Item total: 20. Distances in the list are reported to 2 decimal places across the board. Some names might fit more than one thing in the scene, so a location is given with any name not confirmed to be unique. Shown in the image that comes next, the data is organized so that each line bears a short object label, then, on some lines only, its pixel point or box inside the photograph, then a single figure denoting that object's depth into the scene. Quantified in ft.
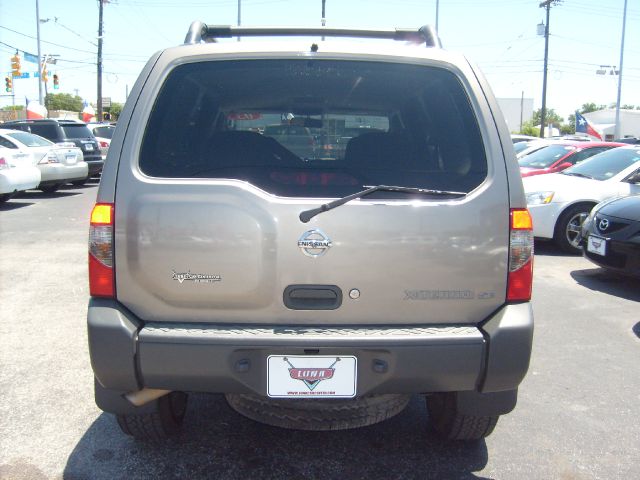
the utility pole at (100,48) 123.24
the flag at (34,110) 100.68
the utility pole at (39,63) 110.22
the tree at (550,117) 306.76
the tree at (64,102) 314.69
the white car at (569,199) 27.07
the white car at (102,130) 72.08
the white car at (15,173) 37.60
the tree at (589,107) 383.08
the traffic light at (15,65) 112.16
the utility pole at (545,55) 127.75
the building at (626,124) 194.89
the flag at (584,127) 82.56
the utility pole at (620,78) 110.22
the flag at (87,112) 126.82
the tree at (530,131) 191.40
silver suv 7.71
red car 36.52
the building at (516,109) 283.38
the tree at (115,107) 256.42
